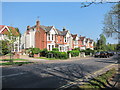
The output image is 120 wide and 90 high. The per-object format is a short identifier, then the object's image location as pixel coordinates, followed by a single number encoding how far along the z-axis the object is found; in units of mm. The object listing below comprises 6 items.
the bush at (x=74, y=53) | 29075
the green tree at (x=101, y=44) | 61922
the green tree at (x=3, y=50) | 19158
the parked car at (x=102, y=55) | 29170
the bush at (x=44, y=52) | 25397
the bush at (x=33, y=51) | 24470
